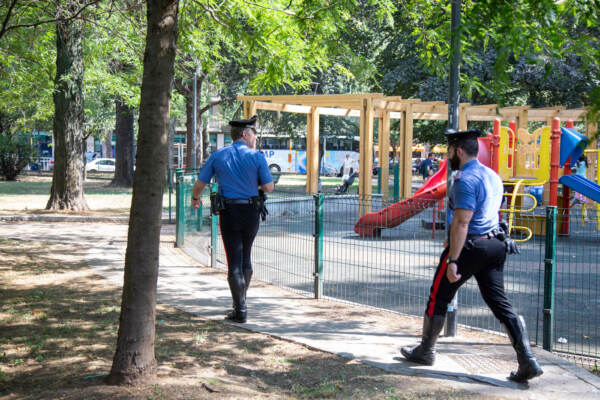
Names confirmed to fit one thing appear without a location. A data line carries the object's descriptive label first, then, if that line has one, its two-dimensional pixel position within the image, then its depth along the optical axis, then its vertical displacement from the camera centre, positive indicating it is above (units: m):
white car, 54.06 +1.06
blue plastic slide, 12.94 +0.01
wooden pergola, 17.47 +2.32
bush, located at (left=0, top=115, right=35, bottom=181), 35.06 +1.27
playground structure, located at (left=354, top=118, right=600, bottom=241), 13.85 +0.57
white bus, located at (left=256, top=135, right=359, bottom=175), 54.28 +2.51
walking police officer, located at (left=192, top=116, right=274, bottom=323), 5.97 -0.16
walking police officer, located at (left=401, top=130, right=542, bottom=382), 4.40 -0.48
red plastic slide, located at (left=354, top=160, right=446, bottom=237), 6.96 -0.45
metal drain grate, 4.67 -1.38
